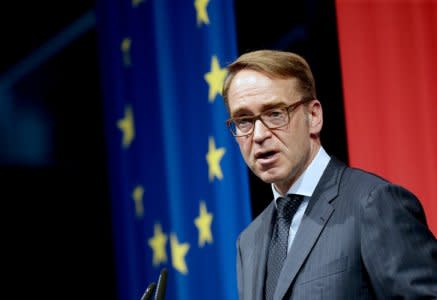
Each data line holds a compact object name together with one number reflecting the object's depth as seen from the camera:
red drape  5.03
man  3.88
